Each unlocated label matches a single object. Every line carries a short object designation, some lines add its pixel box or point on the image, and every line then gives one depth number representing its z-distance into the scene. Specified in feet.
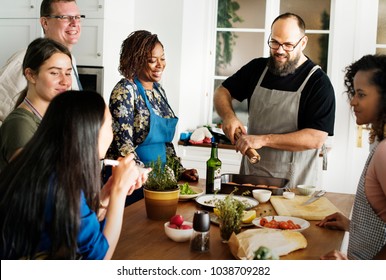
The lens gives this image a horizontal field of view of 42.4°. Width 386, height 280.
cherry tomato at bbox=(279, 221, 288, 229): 5.70
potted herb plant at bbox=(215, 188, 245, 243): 5.32
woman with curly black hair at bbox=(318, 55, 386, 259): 5.27
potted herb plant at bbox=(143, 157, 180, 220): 6.02
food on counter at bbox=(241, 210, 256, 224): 5.92
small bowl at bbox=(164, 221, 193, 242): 5.28
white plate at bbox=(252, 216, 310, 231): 5.82
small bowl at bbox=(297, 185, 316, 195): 7.45
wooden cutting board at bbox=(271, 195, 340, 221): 6.38
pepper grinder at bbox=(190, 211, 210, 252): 5.03
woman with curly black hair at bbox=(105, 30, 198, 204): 8.08
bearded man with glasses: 8.39
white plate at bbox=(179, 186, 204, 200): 6.97
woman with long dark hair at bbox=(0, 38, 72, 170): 6.05
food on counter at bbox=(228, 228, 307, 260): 4.79
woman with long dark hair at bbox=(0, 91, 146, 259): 3.87
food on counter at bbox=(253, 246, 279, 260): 4.37
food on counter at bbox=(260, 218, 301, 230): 5.72
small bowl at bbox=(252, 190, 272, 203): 6.93
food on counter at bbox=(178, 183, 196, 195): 7.10
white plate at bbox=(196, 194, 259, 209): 6.67
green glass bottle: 7.21
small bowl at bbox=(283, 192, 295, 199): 7.08
